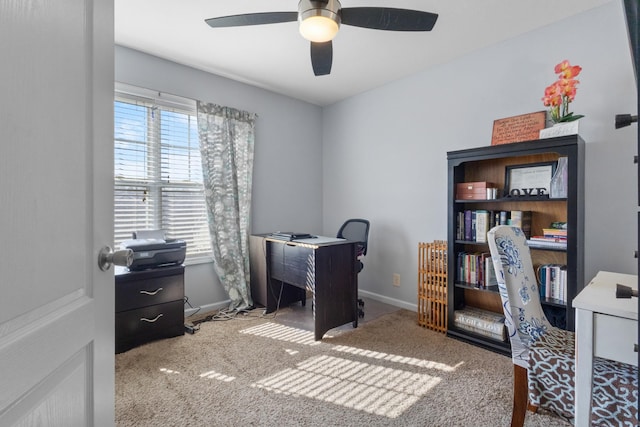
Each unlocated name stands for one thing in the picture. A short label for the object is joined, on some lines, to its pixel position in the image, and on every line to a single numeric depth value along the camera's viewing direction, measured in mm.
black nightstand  2389
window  2803
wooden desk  2604
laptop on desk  3027
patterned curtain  3215
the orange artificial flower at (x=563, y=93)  2137
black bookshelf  2025
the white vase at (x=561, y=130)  2068
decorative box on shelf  2535
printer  2480
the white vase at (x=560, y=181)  2125
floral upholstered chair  1139
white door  474
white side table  1071
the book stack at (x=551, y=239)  2145
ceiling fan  1732
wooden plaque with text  2445
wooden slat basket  2777
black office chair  3187
